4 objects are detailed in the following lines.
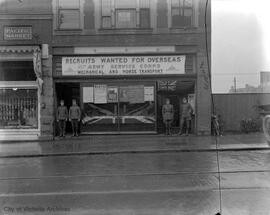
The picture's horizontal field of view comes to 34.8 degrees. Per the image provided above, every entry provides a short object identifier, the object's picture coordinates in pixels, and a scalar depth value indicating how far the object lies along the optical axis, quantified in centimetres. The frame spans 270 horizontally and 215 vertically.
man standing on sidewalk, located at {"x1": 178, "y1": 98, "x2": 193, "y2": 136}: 737
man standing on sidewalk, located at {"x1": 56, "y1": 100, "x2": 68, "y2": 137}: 782
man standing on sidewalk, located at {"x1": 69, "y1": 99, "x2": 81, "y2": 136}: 902
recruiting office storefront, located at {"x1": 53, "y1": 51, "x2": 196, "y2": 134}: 738
